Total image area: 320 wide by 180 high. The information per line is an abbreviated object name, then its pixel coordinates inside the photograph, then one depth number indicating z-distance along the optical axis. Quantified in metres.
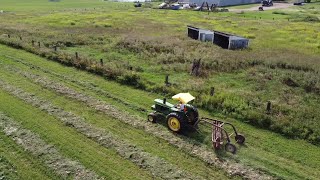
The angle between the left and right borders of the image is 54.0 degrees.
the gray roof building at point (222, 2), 101.97
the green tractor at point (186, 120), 13.31
